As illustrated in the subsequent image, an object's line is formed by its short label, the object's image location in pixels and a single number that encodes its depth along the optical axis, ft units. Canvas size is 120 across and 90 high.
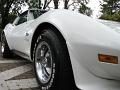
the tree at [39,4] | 70.64
